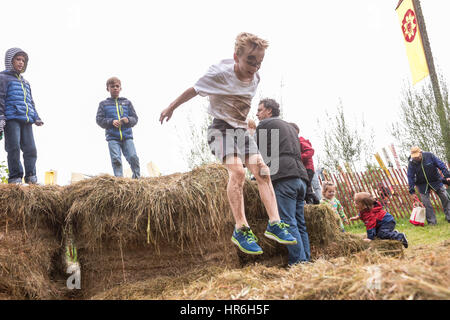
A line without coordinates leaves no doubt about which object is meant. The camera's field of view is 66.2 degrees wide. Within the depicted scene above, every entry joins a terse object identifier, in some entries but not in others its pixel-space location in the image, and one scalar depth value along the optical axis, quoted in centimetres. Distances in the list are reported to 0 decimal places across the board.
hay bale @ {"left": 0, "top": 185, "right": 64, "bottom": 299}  325
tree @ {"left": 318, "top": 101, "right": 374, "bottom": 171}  1702
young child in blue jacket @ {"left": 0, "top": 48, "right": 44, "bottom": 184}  463
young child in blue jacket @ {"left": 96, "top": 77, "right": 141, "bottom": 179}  571
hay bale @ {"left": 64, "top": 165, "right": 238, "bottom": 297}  359
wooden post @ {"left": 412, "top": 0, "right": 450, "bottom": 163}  855
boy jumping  318
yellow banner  862
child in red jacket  494
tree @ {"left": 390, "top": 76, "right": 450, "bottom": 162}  1445
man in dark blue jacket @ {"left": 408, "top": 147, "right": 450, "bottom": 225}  802
